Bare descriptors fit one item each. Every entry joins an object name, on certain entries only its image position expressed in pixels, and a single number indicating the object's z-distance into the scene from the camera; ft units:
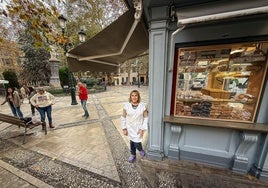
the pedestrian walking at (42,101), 14.87
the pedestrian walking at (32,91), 18.36
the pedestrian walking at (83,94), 18.93
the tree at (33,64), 61.46
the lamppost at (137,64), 91.03
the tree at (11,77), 49.32
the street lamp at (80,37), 22.09
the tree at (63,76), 54.49
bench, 13.09
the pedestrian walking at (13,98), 18.22
